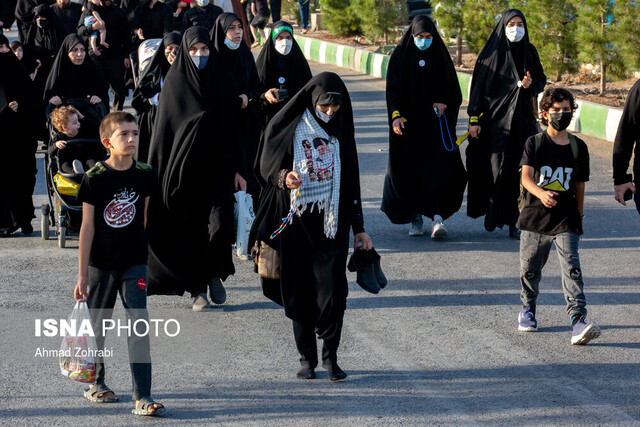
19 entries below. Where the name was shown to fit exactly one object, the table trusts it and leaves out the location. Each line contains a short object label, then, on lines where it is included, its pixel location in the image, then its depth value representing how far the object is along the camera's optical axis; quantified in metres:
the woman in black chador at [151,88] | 13.43
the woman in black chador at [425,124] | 16.44
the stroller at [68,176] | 15.67
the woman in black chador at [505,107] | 16.17
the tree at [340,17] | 44.68
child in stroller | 15.85
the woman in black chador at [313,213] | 10.02
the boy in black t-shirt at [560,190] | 11.22
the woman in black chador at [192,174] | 12.54
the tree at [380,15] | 40.61
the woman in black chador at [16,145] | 16.75
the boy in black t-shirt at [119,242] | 9.21
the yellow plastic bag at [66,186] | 15.63
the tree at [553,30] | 29.26
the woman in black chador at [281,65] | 16.72
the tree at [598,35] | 26.79
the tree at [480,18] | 32.32
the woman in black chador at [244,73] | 16.13
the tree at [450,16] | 34.33
